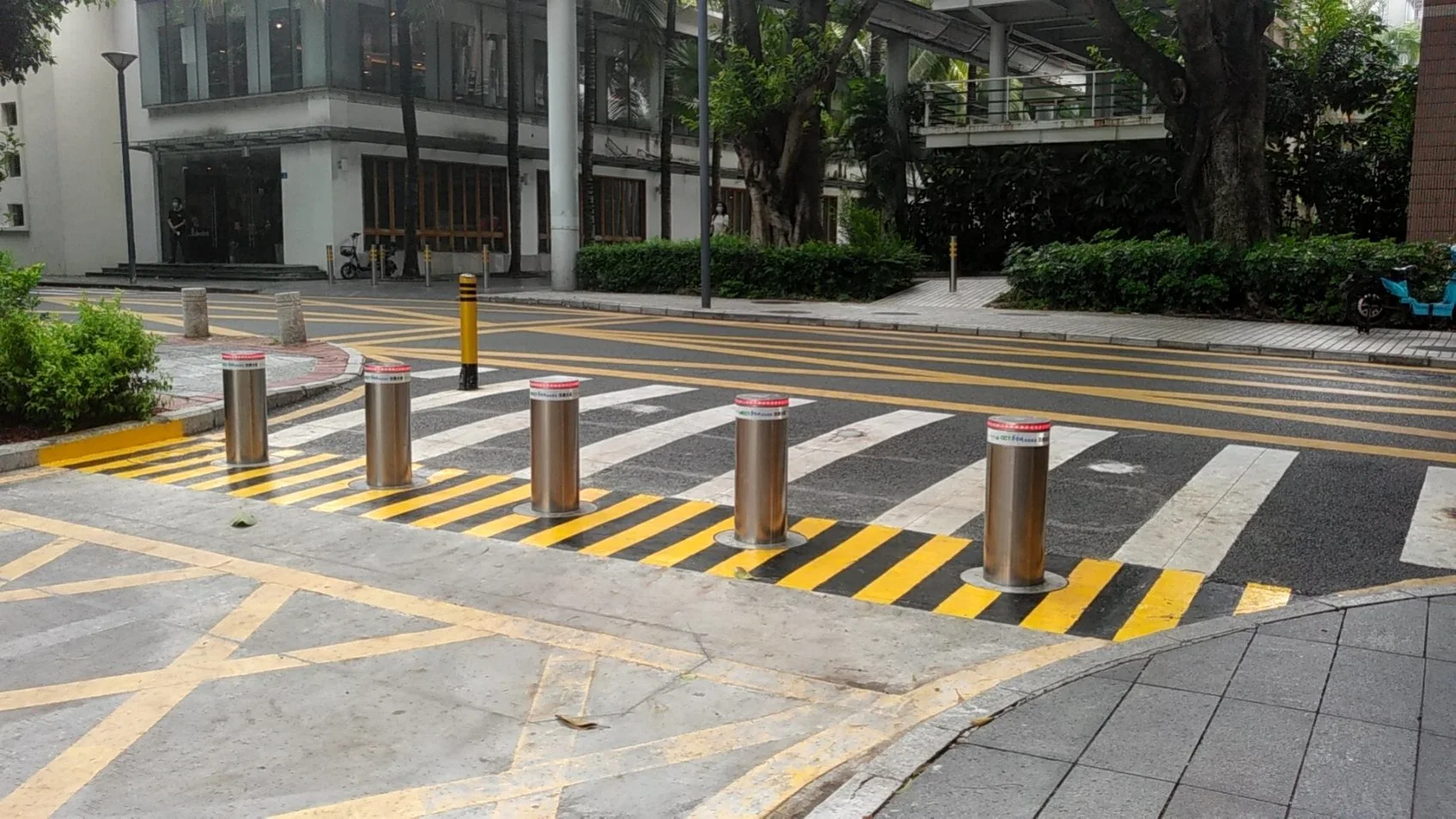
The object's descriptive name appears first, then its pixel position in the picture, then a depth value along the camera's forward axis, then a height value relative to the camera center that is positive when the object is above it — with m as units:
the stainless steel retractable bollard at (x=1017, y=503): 6.33 -1.20
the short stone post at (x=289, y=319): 16.64 -0.76
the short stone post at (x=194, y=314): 17.33 -0.72
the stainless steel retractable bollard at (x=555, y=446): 7.86 -1.14
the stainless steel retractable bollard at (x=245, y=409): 9.31 -1.09
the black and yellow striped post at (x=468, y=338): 12.51 -0.76
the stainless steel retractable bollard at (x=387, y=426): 8.58 -1.12
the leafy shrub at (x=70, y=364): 9.90 -0.83
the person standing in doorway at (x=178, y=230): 39.84 +1.00
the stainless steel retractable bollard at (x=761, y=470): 7.15 -1.18
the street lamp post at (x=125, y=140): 31.27 +3.28
